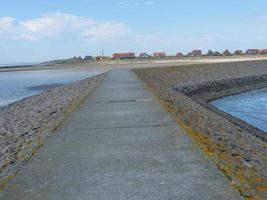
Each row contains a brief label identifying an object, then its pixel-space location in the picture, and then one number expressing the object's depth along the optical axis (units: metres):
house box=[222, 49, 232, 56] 108.65
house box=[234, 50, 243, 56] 113.13
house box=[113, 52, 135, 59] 106.06
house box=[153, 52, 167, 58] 109.71
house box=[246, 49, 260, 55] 114.99
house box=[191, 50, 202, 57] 116.66
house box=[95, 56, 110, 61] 105.36
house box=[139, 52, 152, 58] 104.27
